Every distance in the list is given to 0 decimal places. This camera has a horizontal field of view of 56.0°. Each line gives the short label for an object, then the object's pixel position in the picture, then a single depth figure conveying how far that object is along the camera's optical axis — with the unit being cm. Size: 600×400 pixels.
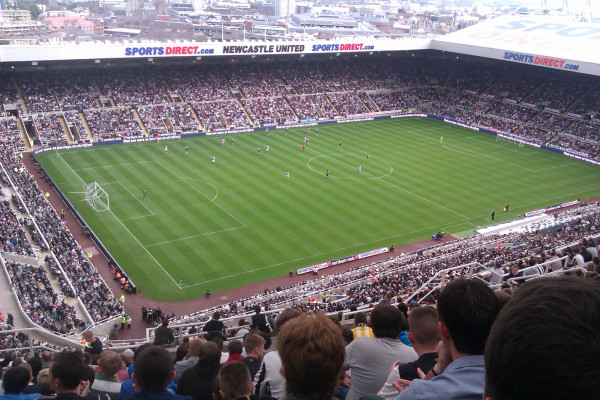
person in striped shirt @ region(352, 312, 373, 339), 873
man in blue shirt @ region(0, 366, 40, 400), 688
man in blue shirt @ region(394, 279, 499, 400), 323
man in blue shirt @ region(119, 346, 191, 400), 531
